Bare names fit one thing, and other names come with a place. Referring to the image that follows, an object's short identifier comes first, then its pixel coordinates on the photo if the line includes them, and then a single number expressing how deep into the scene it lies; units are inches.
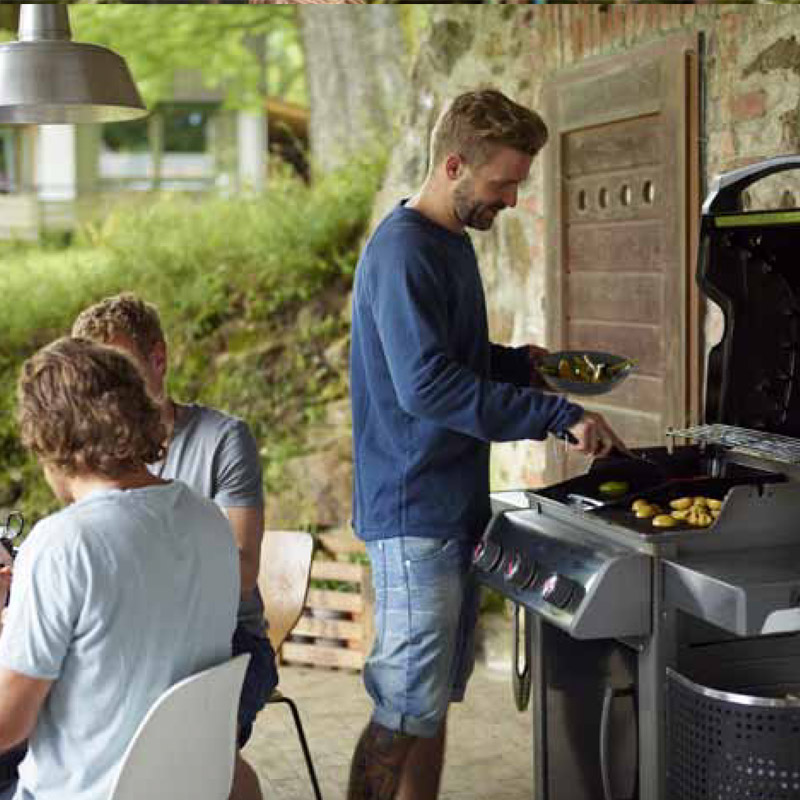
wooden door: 172.6
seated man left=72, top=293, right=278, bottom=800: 125.1
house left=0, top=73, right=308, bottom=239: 743.1
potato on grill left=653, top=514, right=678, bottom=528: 108.3
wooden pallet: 220.4
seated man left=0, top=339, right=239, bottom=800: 86.4
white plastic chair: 87.7
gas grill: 103.9
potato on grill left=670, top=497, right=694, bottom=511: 113.5
